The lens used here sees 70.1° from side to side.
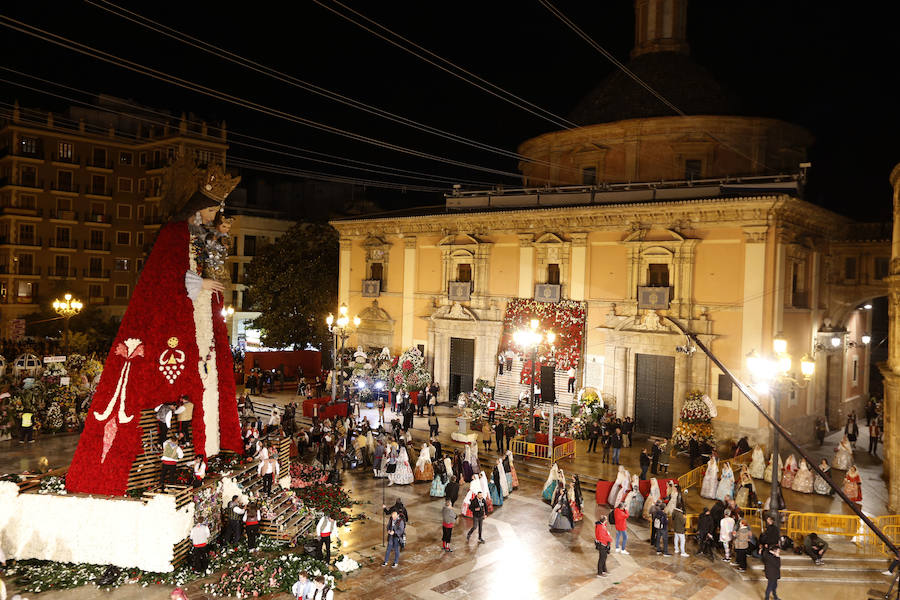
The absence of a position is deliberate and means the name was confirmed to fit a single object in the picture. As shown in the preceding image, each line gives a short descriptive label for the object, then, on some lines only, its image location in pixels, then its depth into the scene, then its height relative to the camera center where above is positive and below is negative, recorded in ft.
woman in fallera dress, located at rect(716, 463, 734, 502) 57.36 -15.76
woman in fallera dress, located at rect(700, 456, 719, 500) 60.08 -16.33
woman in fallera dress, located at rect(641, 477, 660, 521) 54.85 -16.43
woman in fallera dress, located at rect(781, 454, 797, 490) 65.10 -16.67
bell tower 103.60 +45.36
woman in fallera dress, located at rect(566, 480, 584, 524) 53.06 -16.83
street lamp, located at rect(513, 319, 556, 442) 67.26 -4.14
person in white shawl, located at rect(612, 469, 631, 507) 55.42 -16.20
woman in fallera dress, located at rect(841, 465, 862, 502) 58.54 -15.83
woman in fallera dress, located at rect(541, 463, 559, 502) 58.75 -16.74
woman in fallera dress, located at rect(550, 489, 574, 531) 51.08 -17.04
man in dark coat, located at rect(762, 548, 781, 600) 40.01 -16.20
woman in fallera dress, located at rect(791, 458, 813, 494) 63.62 -16.96
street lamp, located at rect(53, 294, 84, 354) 93.45 -2.80
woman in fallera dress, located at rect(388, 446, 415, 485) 63.00 -17.26
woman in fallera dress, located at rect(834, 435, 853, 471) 70.54 -15.98
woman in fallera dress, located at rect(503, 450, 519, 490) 62.34 -16.81
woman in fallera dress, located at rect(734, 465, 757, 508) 56.68 -16.58
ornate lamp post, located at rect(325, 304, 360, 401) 88.79 -5.60
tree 122.42 +1.68
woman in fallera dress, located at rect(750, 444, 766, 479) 67.62 -16.44
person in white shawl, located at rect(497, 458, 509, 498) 59.11 -16.74
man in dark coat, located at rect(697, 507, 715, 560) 47.77 -16.96
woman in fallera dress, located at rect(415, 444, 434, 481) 64.34 -17.11
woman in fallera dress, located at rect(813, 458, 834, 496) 62.75 -17.32
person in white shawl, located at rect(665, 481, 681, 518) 50.94 -15.47
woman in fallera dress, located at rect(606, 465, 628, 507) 57.21 -16.29
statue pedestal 74.33 -15.92
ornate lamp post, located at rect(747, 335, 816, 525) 42.88 -4.33
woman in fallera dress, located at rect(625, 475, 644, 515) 56.03 -17.07
